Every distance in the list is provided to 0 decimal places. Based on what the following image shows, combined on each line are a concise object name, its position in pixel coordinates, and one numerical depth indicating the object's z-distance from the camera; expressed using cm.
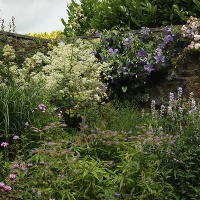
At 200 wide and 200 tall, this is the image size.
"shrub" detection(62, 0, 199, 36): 933
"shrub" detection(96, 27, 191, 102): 854
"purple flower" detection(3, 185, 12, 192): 322
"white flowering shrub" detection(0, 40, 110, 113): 658
